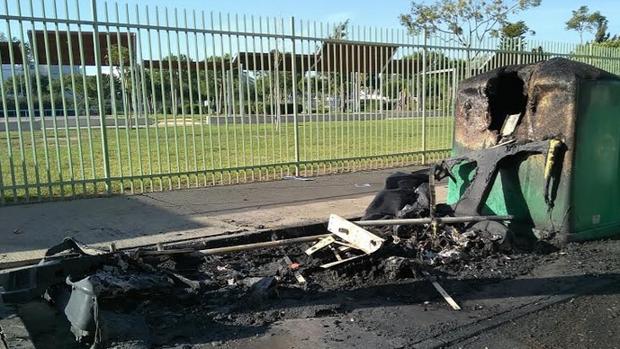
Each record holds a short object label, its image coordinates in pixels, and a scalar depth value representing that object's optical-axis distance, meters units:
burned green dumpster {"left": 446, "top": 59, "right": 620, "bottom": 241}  5.36
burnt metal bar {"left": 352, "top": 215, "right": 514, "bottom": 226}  5.22
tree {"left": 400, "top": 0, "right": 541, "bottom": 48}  29.08
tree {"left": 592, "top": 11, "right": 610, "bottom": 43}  52.62
